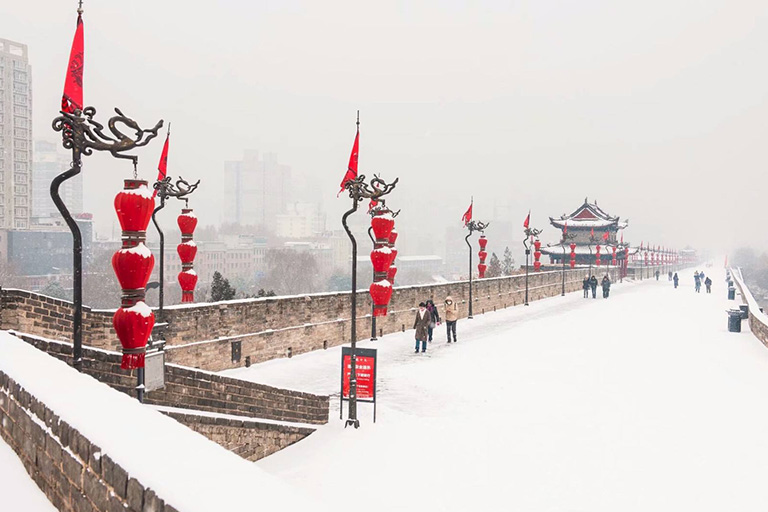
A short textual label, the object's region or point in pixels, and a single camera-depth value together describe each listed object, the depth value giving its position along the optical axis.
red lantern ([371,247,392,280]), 11.95
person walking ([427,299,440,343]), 17.38
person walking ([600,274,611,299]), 36.41
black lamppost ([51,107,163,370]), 6.65
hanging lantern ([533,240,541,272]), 38.53
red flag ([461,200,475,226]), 26.52
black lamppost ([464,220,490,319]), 24.84
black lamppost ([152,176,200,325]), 12.28
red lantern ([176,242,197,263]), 14.05
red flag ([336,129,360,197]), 12.08
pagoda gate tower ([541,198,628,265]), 61.34
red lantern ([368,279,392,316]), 12.07
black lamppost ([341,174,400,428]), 9.98
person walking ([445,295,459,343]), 18.48
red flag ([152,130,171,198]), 13.83
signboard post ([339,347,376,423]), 10.13
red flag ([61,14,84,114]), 6.81
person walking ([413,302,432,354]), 16.61
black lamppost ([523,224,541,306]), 31.90
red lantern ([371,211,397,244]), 11.80
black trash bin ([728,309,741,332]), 21.72
